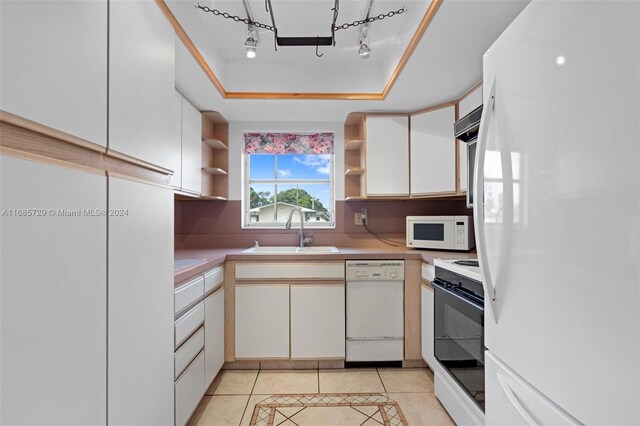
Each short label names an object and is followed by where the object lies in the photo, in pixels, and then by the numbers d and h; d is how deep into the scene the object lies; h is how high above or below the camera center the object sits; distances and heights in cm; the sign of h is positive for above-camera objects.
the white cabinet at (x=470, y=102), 195 +83
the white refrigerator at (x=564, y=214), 52 +1
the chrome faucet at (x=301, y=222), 274 -4
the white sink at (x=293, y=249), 262 -29
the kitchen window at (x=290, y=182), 291 +37
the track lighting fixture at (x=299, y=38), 173 +116
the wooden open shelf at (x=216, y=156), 262 +59
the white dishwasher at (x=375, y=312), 224 -74
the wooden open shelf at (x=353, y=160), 279 +58
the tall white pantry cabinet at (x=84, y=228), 57 -3
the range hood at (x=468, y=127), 144 +49
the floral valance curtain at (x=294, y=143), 289 +75
